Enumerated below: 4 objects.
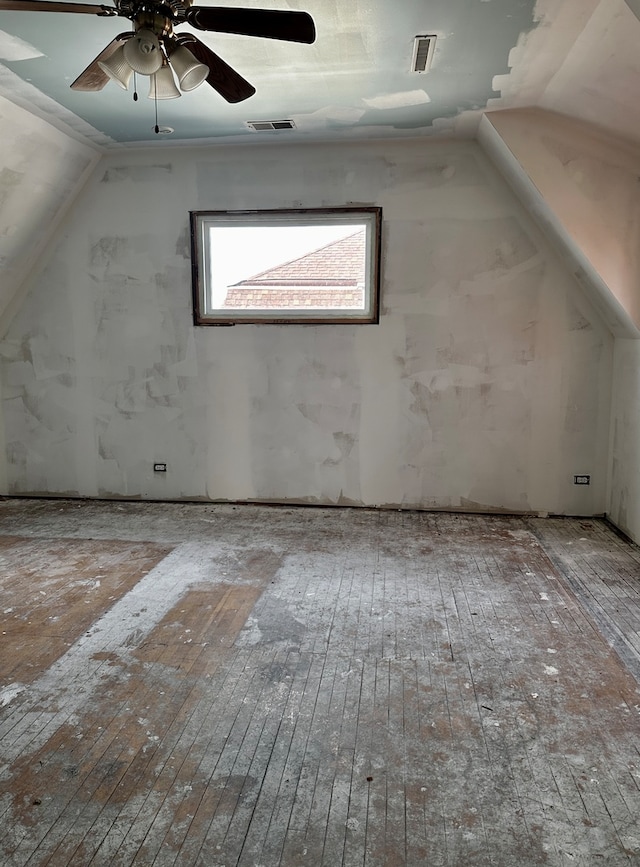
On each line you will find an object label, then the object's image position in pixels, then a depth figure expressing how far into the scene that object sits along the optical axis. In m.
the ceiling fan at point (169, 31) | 2.06
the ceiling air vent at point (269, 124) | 4.07
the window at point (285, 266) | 4.70
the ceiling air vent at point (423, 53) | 2.92
